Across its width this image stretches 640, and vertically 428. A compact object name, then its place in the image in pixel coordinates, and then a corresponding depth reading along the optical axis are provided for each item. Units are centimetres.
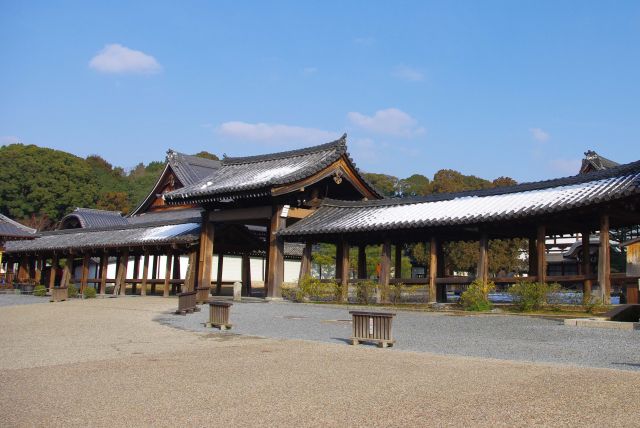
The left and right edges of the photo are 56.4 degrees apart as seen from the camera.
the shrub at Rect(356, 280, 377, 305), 2291
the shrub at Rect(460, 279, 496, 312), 1934
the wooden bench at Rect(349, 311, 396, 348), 1232
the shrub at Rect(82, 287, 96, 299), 3141
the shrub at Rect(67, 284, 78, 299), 3135
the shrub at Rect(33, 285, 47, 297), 3419
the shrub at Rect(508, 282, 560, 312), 1820
